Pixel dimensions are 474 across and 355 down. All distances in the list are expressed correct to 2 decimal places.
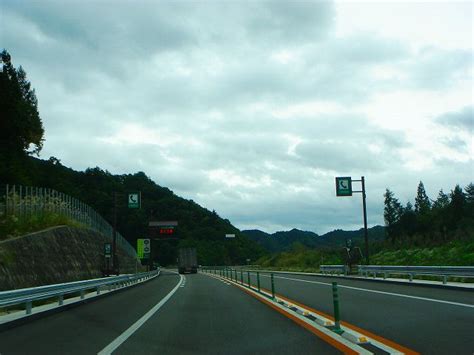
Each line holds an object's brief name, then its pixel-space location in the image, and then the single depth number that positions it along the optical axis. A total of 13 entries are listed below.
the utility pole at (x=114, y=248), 42.38
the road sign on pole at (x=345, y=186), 40.53
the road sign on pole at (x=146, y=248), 66.19
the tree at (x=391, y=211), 174.12
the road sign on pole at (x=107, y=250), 39.65
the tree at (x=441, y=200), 186.01
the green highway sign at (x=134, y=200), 46.47
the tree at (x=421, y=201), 168.88
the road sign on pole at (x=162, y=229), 73.50
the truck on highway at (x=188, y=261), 79.25
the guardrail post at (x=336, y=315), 9.77
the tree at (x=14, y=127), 63.97
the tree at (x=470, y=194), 156.07
